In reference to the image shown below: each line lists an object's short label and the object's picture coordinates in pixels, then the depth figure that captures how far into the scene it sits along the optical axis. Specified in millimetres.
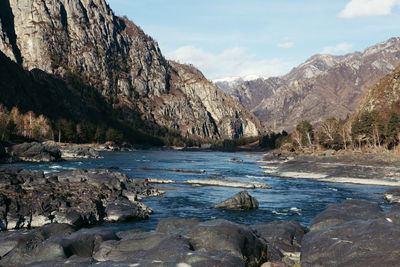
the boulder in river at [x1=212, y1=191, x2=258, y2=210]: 38938
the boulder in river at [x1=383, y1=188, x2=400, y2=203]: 45262
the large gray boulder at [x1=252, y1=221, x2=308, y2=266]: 19906
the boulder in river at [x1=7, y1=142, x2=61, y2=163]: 96062
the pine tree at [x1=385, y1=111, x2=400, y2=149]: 114000
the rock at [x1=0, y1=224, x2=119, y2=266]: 14742
